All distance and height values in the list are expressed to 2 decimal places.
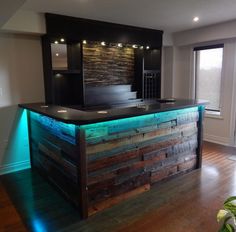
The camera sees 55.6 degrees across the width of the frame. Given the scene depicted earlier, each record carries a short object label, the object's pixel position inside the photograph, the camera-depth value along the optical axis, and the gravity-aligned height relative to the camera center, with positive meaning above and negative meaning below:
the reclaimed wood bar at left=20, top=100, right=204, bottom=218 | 2.32 -0.80
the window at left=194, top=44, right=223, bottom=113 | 4.81 +0.14
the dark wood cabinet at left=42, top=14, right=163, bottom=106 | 3.58 +0.39
